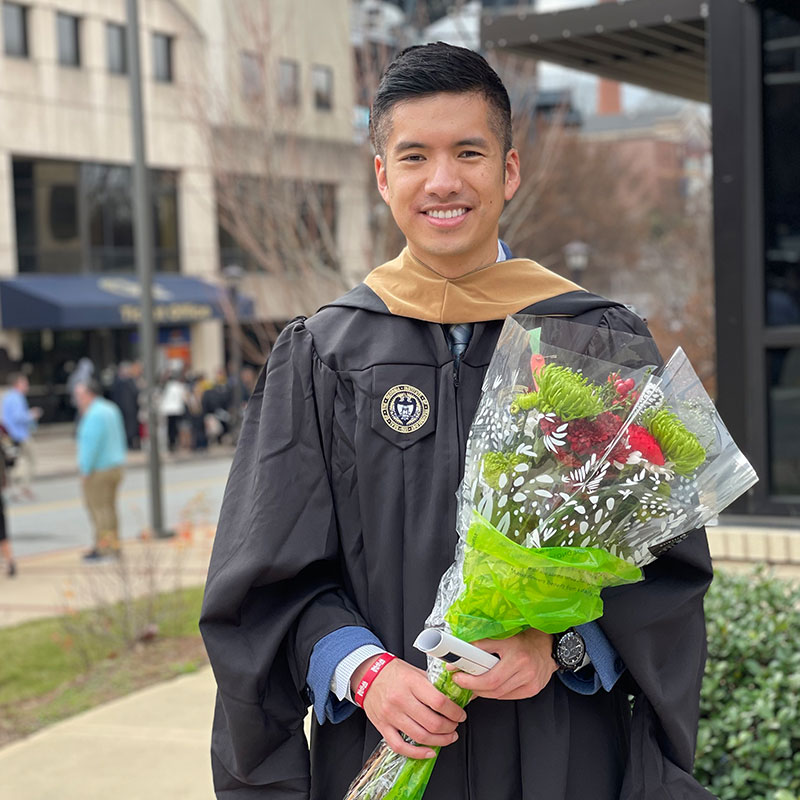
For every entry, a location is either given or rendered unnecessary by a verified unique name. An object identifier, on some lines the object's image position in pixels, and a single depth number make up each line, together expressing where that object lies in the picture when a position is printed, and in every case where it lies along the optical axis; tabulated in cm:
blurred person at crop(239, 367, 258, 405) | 2583
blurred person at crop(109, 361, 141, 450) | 2369
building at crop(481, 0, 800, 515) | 539
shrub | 332
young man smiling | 199
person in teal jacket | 1159
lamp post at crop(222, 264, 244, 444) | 2241
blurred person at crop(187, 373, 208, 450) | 2525
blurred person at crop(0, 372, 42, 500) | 1827
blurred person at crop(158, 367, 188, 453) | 2485
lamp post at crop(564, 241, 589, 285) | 2292
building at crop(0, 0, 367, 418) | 2777
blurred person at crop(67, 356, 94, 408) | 2691
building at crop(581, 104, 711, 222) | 3668
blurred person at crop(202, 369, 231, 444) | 2531
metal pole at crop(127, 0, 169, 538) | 1252
